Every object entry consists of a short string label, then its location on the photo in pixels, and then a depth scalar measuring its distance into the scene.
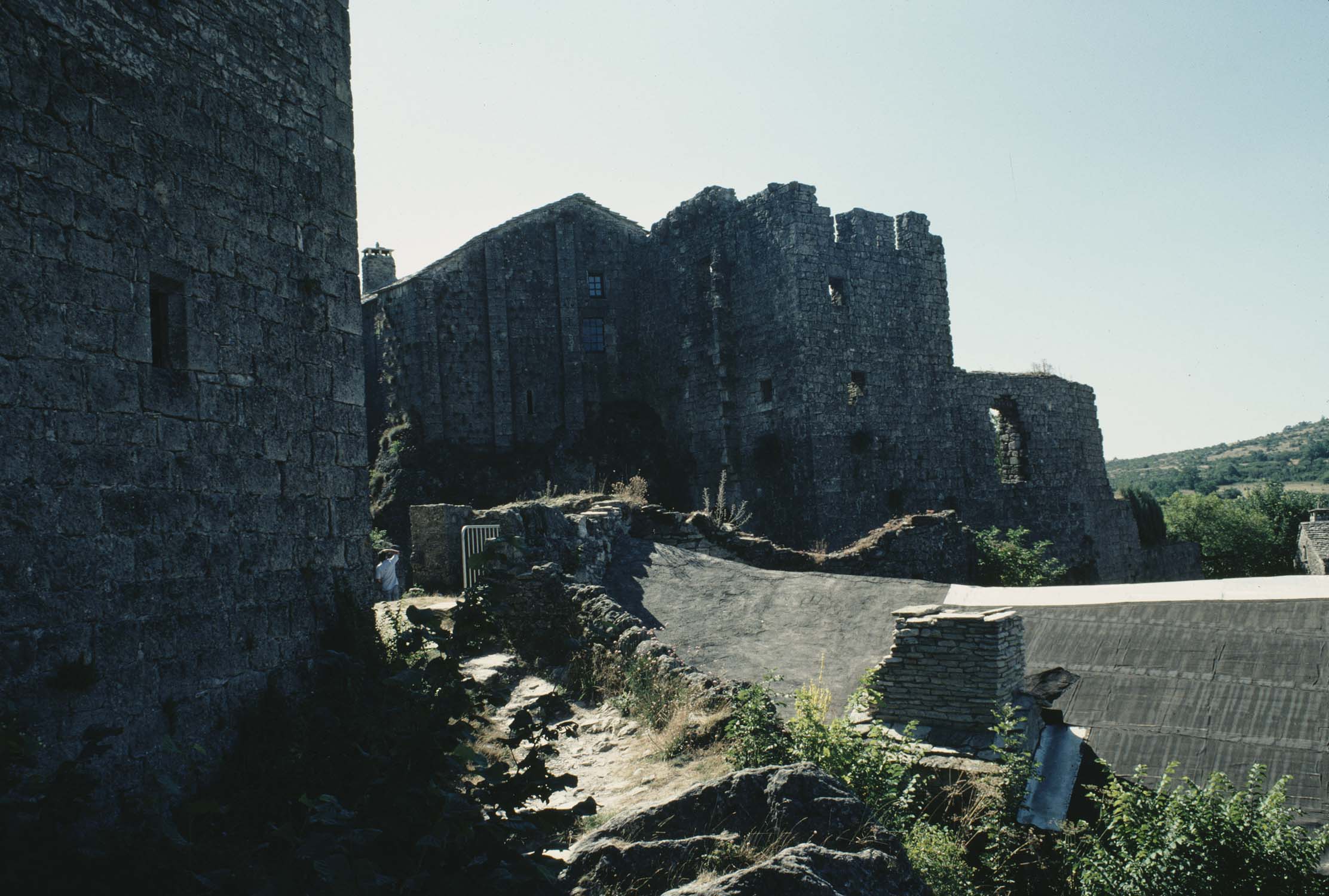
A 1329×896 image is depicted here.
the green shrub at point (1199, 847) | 6.14
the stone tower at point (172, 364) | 5.20
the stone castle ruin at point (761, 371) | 21.47
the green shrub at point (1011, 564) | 19.42
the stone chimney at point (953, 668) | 8.62
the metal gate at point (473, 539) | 12.57
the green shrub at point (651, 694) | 8.20
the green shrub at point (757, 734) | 6.87
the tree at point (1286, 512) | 46.81
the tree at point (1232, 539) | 46.53
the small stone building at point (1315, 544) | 36.13
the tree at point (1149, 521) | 29.77
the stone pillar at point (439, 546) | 13.27
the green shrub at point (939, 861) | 6.11
